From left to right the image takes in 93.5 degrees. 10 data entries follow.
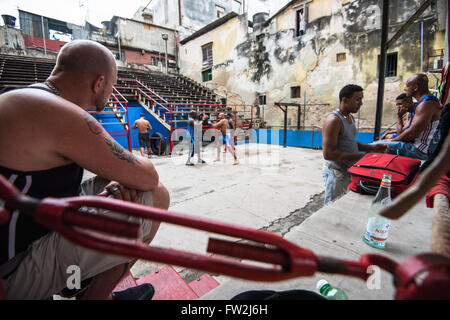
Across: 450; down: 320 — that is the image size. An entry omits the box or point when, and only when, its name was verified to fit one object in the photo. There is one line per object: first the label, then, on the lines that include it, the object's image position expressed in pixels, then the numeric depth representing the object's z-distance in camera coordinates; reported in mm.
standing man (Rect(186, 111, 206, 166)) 6364
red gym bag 1913
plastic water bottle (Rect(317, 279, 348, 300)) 1013
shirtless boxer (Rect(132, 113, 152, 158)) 7398
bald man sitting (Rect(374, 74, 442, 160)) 2490
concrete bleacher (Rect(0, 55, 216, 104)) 9477
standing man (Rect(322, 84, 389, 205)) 2275
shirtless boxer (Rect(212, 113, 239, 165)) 6895
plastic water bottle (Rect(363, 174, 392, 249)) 1347
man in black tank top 784
